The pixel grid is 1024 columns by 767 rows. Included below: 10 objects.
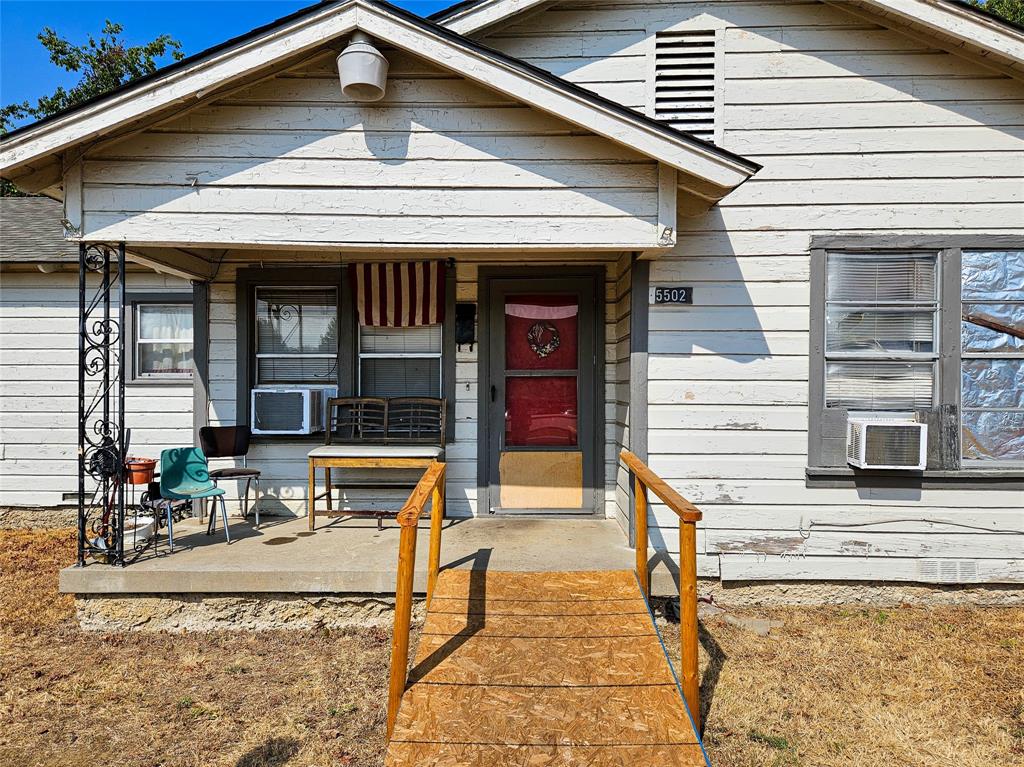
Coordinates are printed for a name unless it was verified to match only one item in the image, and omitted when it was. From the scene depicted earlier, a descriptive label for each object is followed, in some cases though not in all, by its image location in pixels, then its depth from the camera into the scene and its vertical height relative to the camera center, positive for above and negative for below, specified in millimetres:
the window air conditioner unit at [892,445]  4672 -556
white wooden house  4160 +1092
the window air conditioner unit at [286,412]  5863 -439
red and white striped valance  5910 +667
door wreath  5907 +260
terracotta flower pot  5828 -989
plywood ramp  2828 -1630
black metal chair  5766 -711
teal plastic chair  4801 -897
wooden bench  5844 -569
